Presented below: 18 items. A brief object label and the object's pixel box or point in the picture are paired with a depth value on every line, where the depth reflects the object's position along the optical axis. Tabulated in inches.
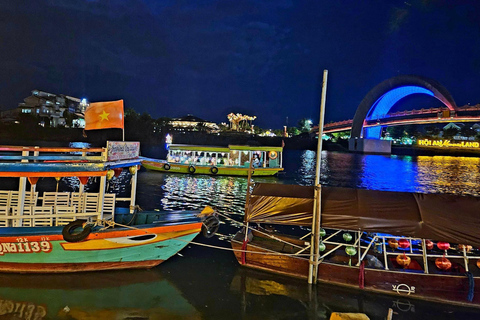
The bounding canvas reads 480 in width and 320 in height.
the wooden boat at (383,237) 292.5
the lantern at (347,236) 389.2
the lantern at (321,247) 349.7
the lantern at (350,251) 332.2
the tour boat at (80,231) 318.0
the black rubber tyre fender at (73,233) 313.4
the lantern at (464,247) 313.2
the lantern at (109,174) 342.6
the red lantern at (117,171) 414.0
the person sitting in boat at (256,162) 1269.6
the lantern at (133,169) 411.8
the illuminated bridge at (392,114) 3417.8
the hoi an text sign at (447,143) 3946.9
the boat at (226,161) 1263.5
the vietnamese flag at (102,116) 359.3
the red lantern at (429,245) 363.9
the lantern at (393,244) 373.1
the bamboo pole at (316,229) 314.5
